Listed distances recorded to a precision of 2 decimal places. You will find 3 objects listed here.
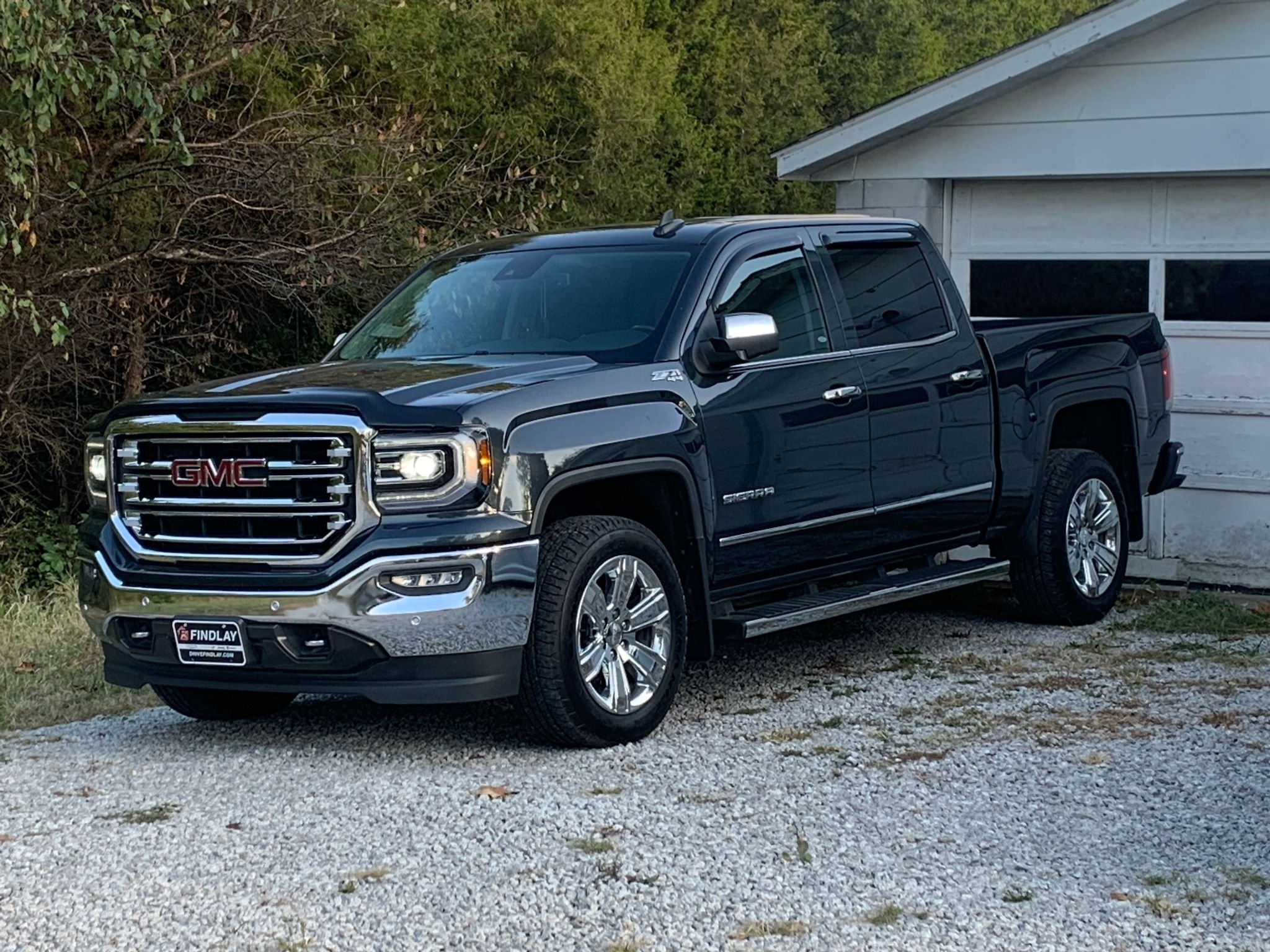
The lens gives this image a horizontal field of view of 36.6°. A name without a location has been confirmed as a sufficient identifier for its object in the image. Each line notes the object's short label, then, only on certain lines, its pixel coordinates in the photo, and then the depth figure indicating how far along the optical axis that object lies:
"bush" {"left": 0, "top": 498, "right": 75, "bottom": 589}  14.81
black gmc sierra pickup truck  6.96
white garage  11.44
